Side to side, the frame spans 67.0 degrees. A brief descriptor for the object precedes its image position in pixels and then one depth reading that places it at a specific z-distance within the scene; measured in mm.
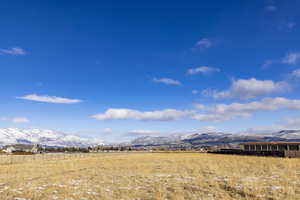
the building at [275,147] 46681
